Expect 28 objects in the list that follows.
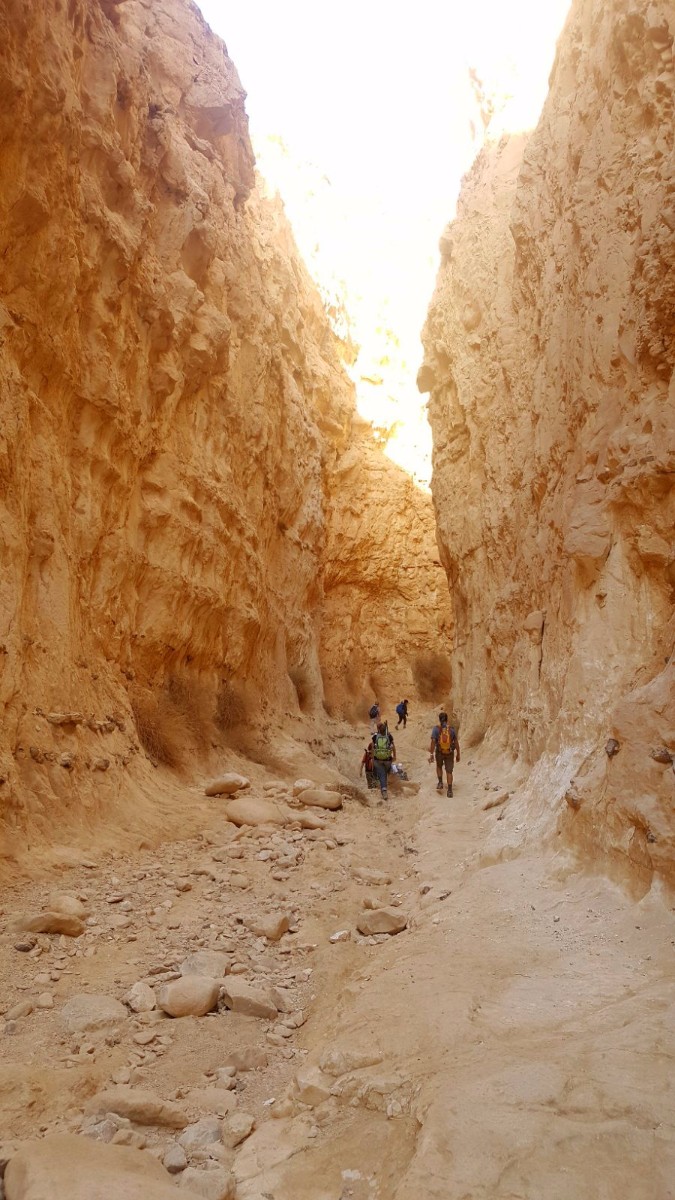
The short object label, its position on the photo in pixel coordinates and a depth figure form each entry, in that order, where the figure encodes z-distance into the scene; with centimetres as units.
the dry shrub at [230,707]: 1312
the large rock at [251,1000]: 441
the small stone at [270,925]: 570
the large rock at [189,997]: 433
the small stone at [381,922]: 580
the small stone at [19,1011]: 410
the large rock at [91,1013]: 407
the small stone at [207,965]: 485
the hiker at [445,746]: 1182
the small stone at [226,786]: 1033
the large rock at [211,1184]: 273
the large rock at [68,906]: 548
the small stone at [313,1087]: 328
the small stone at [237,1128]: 312
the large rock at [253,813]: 913
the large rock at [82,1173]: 248
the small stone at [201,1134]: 307
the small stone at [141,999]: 436
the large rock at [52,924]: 522
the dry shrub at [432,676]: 2847
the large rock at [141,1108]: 320
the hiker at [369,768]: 1358
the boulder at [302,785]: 1112
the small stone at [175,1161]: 289
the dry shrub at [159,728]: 1056
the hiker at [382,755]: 1248
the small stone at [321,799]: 1052
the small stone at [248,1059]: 378
